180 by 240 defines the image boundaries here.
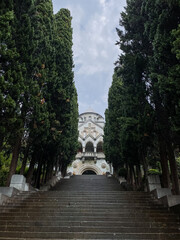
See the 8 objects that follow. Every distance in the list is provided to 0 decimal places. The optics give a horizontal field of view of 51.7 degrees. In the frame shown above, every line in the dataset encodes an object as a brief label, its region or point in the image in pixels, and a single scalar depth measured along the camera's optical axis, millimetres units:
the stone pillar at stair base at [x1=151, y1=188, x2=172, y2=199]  7594
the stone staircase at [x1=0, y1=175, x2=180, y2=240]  5129
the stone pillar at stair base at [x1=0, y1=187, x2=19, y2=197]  7621
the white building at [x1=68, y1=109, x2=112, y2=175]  28453
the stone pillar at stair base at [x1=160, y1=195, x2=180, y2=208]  6523
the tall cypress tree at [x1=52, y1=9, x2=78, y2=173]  10815
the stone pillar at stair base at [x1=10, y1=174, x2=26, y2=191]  8430
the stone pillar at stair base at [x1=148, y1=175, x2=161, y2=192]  8689
